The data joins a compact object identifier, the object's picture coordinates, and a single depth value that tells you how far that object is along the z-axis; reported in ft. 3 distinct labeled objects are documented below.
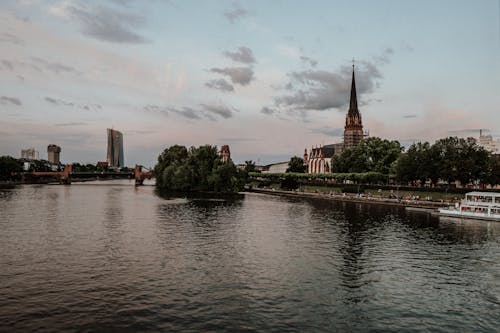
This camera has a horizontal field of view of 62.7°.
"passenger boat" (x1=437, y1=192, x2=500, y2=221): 256.73
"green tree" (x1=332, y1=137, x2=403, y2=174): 517.96
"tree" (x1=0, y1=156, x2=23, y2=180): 641.40
